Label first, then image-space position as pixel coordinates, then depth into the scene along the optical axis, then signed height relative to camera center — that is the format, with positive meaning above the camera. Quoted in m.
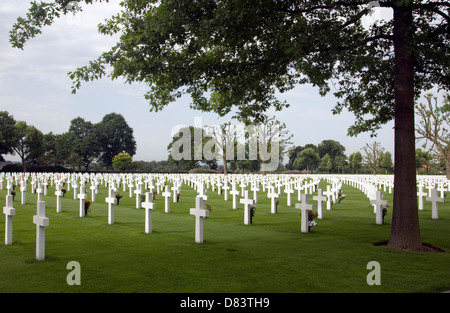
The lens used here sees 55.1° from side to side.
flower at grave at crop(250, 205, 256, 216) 13.52 -1.19
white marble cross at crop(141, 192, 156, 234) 11.45 -1.13
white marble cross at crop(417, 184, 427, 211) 18.72 -1.04
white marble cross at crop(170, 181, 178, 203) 21.62 -1.18
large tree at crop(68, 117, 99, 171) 87.90 +6.24
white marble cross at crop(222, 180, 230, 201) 23.11 -1.29
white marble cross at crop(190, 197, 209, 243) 10.00 -1.03
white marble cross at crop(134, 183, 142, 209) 18.11 -1.16
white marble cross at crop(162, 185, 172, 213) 16.58 -1.15
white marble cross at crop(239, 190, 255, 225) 13.44 -1.03
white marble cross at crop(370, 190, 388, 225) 13.92 -1.08
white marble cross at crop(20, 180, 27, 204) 19.56 -0.87
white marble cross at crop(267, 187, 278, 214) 16.91 -1.20
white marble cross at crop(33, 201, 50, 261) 7.97 -1.11
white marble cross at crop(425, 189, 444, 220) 15.48 -1.00
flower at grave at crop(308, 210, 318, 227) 11.92 -1.32
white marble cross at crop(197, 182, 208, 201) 16.72 -0.75
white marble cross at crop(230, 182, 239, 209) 18.60 -1.12
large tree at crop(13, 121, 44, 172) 67.75 +4.42
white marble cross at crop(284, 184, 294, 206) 20.03 -1.27
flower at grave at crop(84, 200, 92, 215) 15.22 -1.23
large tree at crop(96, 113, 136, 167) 92.19 +6.85
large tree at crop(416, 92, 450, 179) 49.75 +5.05
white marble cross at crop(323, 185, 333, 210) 18.52 -1.10
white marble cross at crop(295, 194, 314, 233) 12.02 -1.09
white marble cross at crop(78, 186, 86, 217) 15.23 -1.12
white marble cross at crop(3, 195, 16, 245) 9.61 -1.17
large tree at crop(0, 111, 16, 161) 64.52 +5.17
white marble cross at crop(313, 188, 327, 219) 14.88 -1.00
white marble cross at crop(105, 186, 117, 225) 13.39 -1.08
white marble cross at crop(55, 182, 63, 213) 16.35 -1.24
